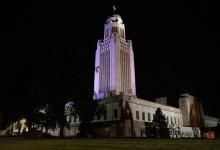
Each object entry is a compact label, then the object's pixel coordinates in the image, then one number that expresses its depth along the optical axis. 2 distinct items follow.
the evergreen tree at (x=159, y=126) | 52.19
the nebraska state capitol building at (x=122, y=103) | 54.34
